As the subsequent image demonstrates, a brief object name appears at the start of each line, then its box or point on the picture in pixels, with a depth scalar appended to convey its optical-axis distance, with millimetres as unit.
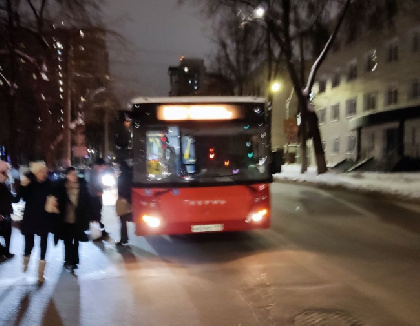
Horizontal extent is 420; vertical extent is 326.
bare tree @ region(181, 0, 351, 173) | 26406
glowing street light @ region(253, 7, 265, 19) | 26156
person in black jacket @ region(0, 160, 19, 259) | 8508
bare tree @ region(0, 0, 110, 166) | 19531
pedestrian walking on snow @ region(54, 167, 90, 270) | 7646
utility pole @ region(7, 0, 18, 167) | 22219
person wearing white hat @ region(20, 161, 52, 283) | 7344
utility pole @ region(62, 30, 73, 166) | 21969
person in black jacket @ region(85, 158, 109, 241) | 10414
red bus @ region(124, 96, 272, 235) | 9188
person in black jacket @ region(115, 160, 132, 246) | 9555
